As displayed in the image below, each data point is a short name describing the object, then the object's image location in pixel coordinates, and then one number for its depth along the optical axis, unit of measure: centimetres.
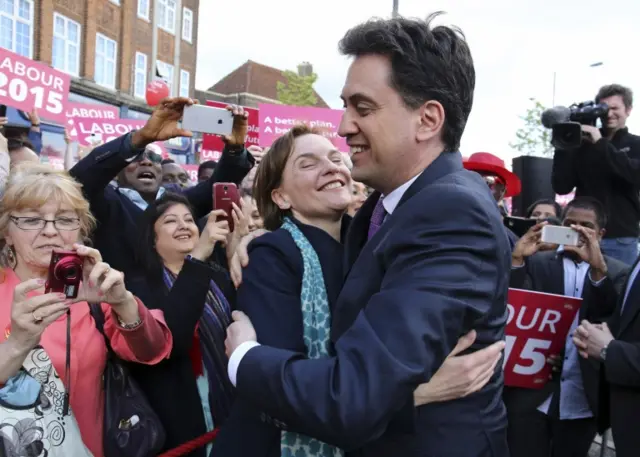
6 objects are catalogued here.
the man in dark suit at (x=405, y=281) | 121
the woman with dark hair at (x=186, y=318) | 249
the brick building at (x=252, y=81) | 4412
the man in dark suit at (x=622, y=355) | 286
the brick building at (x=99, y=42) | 1930
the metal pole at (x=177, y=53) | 1903
